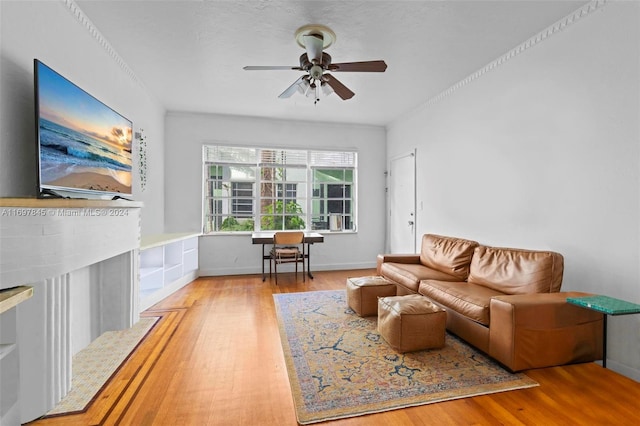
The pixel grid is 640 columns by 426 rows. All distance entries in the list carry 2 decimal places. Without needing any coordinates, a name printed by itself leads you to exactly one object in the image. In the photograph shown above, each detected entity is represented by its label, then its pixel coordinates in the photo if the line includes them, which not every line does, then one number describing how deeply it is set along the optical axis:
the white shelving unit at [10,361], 1.49
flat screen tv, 1.84
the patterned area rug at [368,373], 1.78
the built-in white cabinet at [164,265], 3.52
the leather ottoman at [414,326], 2.34
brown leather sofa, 2.08
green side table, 1.86
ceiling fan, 2.58
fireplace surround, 1.54
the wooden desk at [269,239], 4.73
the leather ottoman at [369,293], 3.14
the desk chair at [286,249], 4.68
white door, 4.98
